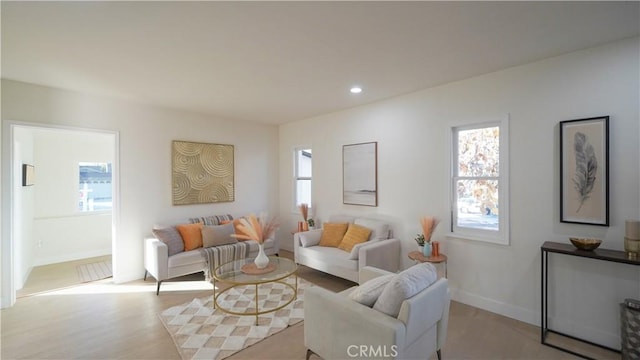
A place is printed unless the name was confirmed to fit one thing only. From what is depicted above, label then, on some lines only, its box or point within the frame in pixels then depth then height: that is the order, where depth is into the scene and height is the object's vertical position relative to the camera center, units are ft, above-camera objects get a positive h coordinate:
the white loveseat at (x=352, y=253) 11.47 -3.32
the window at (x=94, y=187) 17.79 -0.50
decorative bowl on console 7.66 -1.79
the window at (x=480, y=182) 10.08 -0.17
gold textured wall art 15.15 +0.32
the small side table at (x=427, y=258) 10.39 -2.98
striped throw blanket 13.29 -3.63
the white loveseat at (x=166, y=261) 12.05 -3.65
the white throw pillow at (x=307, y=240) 14.08 -3.10
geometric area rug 8.11 -4.76
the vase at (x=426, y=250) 10.80 -2.73
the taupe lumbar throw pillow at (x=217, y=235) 13.78 -2.78
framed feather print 8.10 +0.19
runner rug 14.01 -4.82
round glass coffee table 9.55 -3.41
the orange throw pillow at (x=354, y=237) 12.87 -2.67
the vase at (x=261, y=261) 10.58 -3.08
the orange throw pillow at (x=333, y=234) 13.89 -2.75
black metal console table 7.27 -2.07
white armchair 5.45 -3.11
